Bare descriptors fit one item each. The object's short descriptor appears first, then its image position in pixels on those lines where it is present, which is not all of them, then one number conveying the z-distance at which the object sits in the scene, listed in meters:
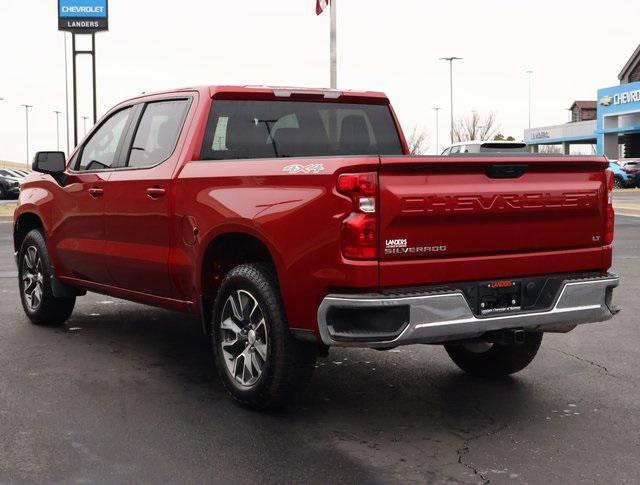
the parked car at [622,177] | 44.03
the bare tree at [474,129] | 94.04
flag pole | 26.94
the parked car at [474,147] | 15.78
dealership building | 56.54
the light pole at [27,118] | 108.43
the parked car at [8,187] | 41.75
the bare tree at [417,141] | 86.08
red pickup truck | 4.64
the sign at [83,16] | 34.53
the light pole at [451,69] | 73.19
